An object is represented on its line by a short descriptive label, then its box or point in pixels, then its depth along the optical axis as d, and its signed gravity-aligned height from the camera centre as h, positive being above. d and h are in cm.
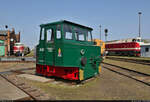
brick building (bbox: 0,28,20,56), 2705 +179
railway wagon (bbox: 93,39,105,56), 1857 +91
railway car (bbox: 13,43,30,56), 2488 +25
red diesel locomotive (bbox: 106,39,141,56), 2600 +48
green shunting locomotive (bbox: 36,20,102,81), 559 -13
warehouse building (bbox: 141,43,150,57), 2584 +7
